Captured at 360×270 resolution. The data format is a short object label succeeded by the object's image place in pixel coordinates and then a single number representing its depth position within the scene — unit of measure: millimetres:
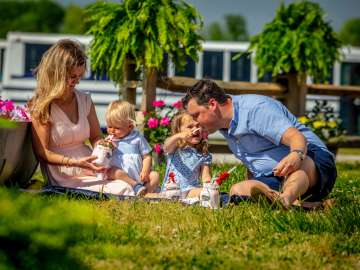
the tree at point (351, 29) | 97688
